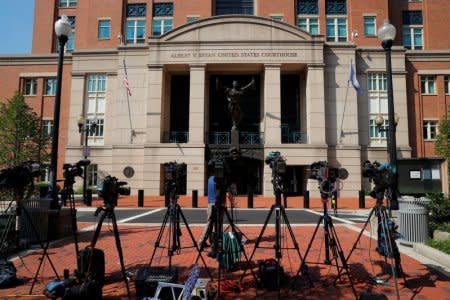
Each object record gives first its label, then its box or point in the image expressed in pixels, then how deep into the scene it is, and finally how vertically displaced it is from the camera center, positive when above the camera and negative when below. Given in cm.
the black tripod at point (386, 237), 527 -102
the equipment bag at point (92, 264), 487 -143
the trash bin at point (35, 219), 848 -120
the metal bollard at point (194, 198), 1916 -128
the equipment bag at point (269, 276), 514 -162
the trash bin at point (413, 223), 782 -108
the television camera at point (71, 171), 656 +10
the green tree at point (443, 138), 2683 +364
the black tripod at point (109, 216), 473 -62
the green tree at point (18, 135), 2852 +376
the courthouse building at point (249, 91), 2698 +849
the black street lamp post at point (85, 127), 2021 +401
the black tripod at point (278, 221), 487 -67
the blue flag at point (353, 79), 2480 +811
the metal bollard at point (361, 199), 1887 -120
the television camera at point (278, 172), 516 +10
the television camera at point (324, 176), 556 +5
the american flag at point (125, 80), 2734 +848
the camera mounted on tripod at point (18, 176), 541 -1
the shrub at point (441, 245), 690 -148
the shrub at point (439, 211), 933 -94
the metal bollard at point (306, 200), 1887 -129
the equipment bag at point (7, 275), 524 -169
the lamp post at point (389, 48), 977 +427
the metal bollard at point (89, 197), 1942 -131
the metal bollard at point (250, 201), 1867 -138
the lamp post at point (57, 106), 938 +230
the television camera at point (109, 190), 488 -22
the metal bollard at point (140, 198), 1956 -135
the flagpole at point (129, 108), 2808 +618
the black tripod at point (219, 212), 533 -61
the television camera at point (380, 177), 564 +4
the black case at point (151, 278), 470 -156
